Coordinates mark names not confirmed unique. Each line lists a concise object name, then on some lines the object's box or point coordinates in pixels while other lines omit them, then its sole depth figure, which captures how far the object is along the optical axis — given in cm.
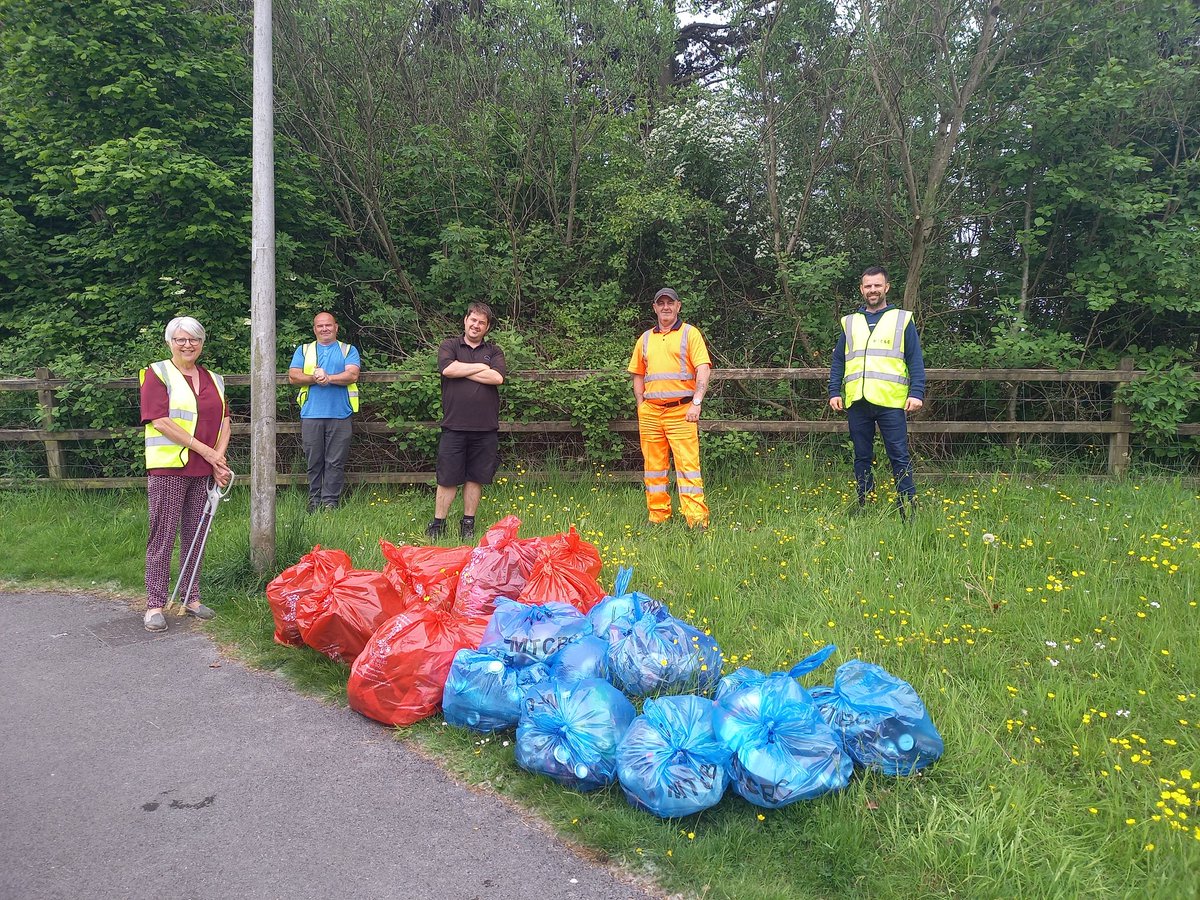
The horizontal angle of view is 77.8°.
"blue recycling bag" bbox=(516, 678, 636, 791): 278
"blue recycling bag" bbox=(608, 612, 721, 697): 323
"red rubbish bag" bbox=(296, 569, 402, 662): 386
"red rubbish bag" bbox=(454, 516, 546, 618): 410
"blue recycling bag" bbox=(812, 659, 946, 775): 270
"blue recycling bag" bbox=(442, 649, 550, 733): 320
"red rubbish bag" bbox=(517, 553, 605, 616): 397
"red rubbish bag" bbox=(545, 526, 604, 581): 433
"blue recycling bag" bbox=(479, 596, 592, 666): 344
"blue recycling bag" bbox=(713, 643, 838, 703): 294
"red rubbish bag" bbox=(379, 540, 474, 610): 420
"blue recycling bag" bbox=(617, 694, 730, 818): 256
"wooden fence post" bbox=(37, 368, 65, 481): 720
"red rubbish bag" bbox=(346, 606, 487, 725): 341
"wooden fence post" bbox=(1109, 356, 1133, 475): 673
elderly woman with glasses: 450
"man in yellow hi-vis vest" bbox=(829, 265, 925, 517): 543
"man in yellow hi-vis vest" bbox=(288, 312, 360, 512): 662
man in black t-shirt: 580
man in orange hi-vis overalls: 568
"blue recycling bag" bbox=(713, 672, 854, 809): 255
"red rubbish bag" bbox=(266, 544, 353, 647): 412
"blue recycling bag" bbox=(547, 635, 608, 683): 324
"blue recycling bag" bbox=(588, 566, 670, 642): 340
